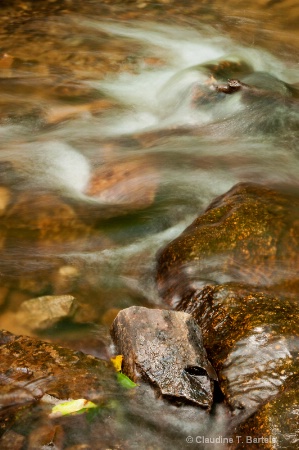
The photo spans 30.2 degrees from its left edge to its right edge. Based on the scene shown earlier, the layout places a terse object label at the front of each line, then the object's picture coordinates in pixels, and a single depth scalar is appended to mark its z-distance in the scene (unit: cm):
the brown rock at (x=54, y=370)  333
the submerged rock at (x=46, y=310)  425
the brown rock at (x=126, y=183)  586
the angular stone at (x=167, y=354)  335
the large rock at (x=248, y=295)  322
